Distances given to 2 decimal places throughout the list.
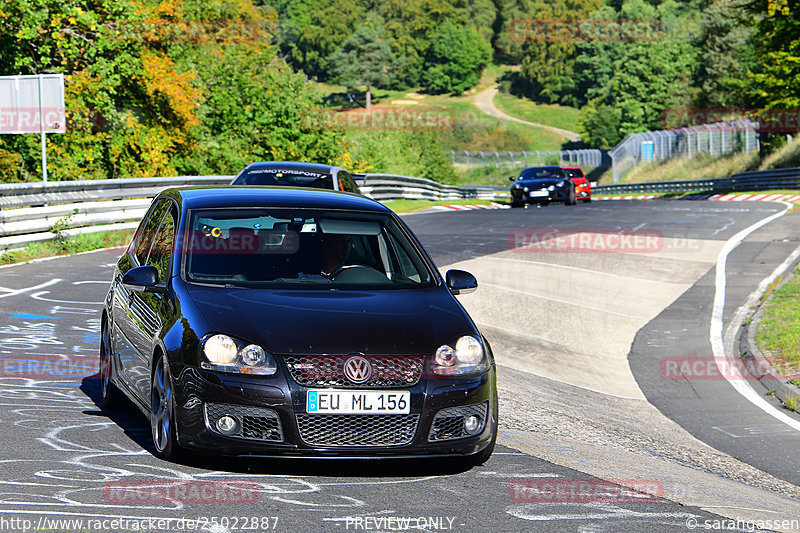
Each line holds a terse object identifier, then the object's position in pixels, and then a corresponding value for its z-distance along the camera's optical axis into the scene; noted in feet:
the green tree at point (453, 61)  599.57
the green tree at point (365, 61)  572.92
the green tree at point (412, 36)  615.16
